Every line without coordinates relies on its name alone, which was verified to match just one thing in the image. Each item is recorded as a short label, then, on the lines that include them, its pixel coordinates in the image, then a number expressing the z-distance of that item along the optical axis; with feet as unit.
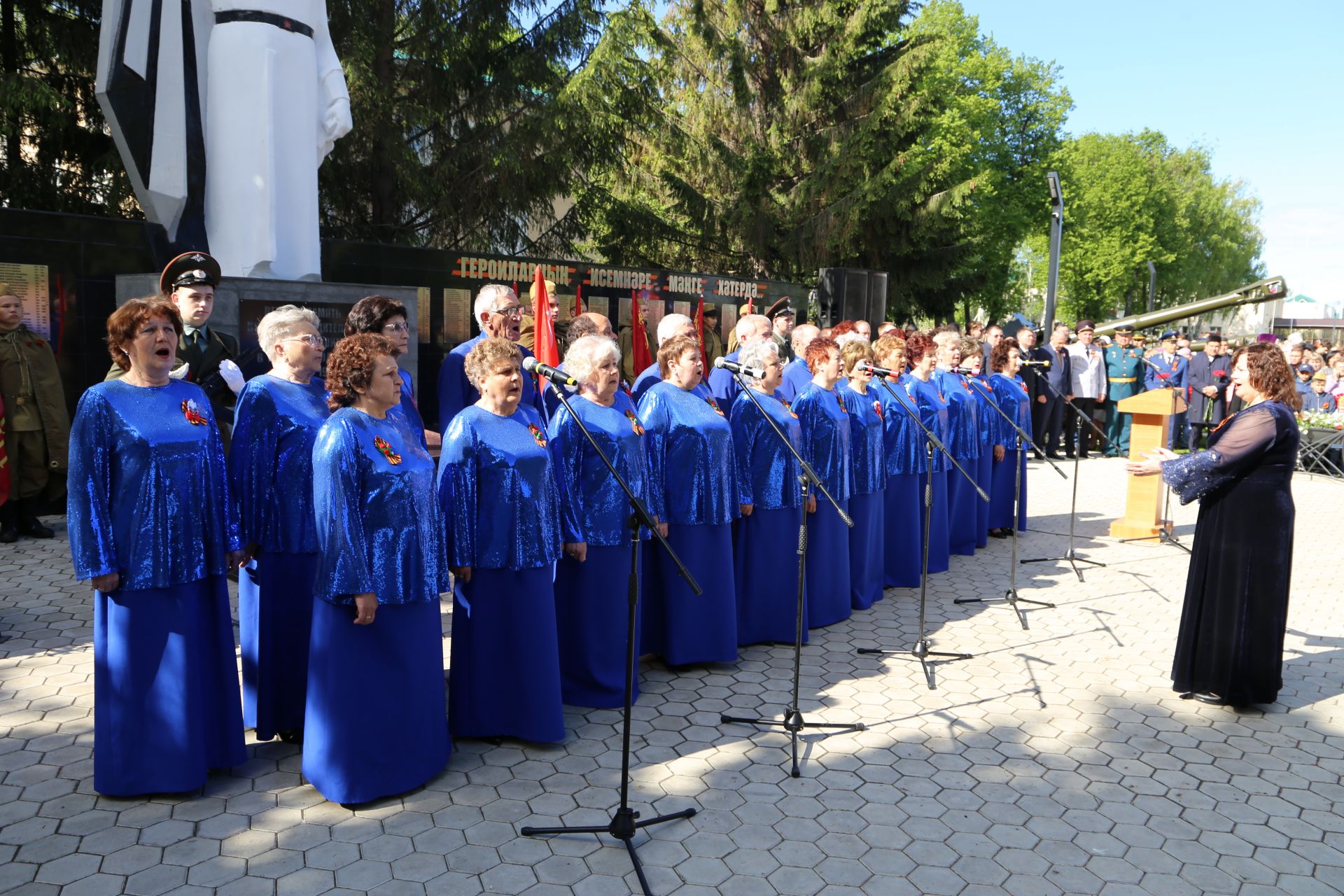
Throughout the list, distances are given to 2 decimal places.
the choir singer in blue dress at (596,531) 17.19
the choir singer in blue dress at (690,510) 18.95
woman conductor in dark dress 17.65
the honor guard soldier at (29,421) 26.76
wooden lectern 33.73
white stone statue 29.89
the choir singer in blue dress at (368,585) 12.78
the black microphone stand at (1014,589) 23.59
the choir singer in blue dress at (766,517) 20.86
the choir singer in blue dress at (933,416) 27.43
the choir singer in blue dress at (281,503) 14.70
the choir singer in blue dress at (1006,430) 33.04
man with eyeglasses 19.40
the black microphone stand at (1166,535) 33.35
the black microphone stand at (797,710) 14.88
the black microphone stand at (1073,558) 28.99
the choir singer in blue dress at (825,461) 22.18
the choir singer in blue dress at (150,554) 12.64
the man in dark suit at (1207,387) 59.62
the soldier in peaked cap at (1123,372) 57.62
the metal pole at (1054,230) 64.18
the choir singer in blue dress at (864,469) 23.75
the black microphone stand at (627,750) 11.76
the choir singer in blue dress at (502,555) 14.78
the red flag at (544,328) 24.56
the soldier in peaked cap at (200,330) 18.90
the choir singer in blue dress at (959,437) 29.32
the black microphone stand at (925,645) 18.78
